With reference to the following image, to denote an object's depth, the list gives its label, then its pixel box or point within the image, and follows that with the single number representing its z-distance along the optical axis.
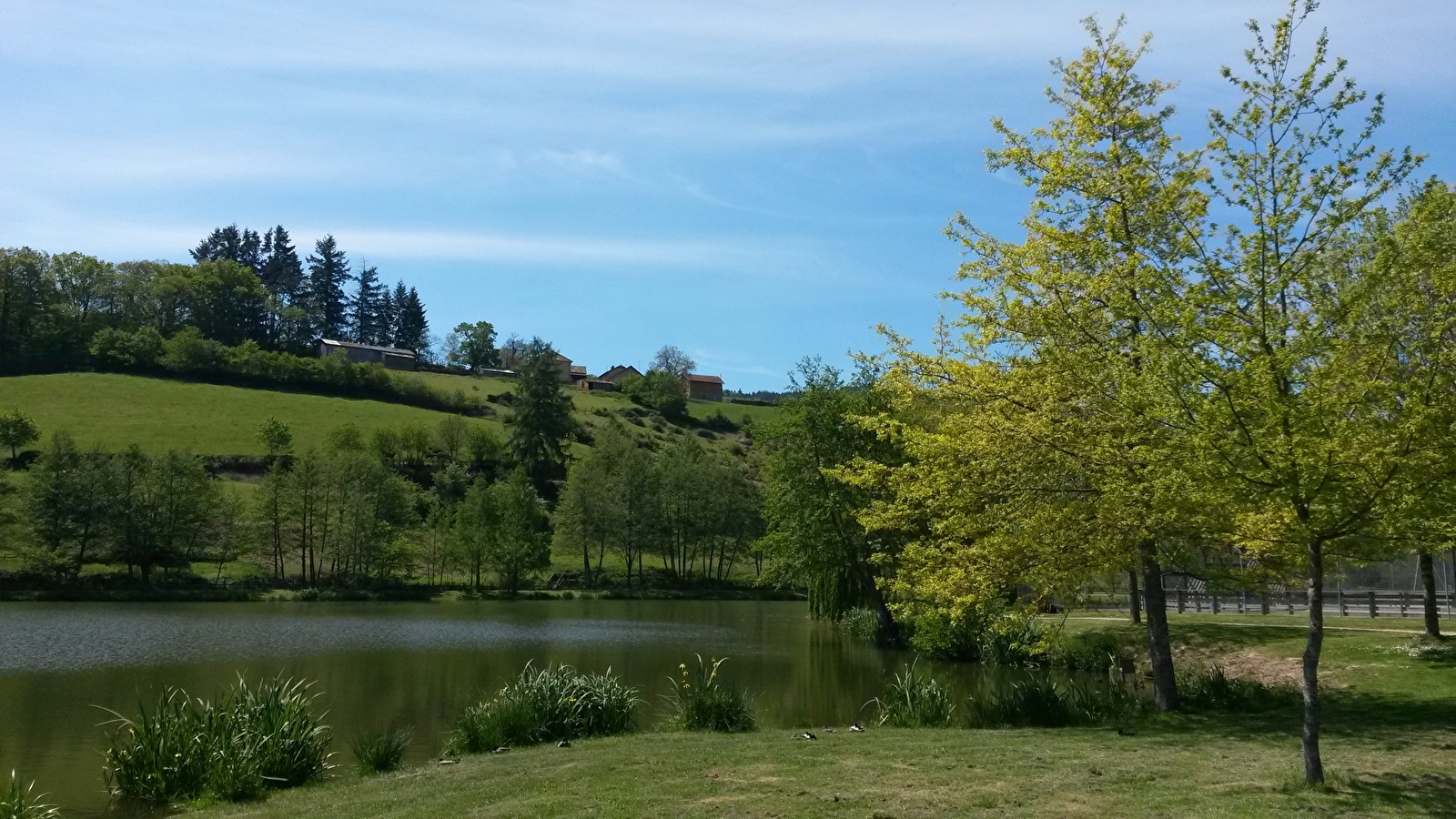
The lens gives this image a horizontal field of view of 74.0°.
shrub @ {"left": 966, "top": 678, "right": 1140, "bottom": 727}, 15.60
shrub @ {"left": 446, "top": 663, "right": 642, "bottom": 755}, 14.59
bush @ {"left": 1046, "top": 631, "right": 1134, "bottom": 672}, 26.05
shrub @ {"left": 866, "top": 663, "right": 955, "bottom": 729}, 16.16
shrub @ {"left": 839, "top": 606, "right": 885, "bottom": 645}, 35.12
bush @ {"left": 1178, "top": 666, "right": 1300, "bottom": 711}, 16.17
